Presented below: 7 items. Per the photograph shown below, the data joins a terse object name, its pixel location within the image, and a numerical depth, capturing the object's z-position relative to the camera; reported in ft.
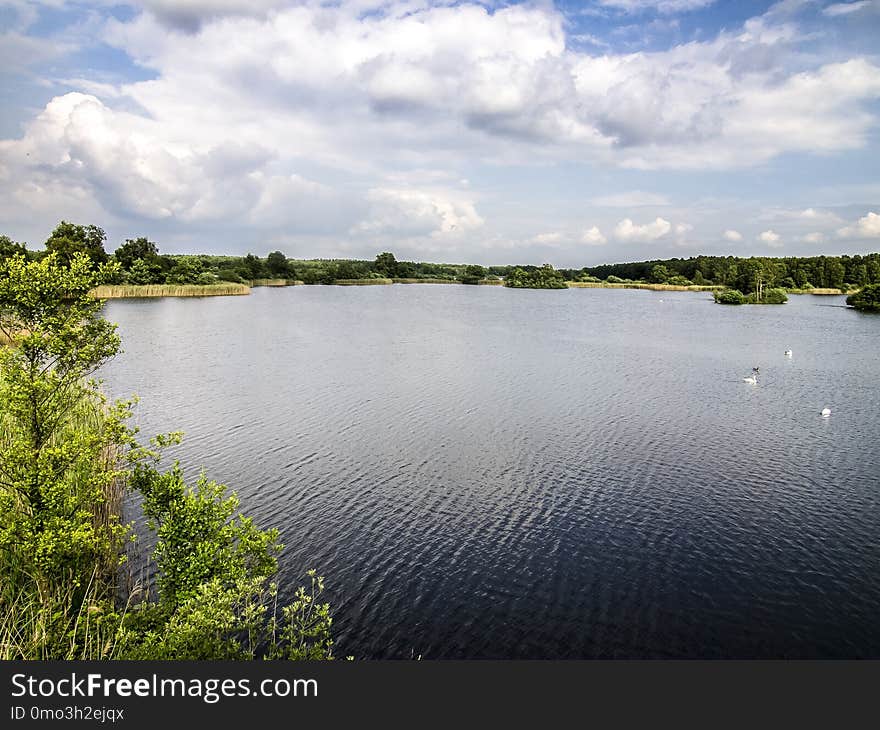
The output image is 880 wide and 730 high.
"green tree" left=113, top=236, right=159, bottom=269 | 369.61
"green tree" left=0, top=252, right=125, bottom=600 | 31.89
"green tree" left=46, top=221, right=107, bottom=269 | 287.69
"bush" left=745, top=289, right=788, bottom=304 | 375.04
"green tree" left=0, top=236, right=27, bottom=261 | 256.09
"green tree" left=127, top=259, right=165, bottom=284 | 340.39
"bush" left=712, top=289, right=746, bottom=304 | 374.84
